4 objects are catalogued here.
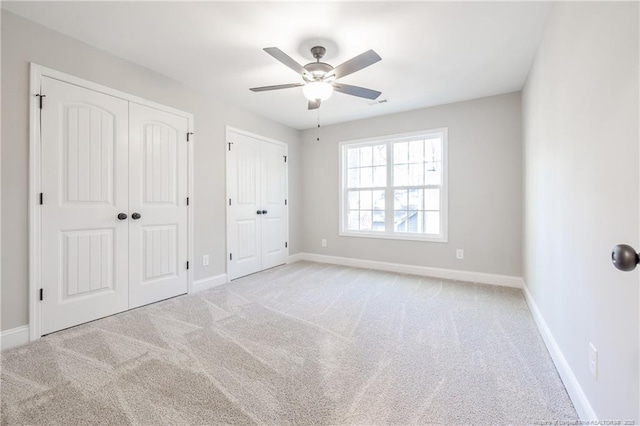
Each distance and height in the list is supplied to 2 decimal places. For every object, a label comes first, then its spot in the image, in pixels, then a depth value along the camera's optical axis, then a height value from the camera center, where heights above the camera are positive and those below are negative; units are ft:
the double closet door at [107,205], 7.38 +0.25
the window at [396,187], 13.28 +1.35
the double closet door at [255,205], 12.71 +0.42
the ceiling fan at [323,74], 6.79 +3.80
